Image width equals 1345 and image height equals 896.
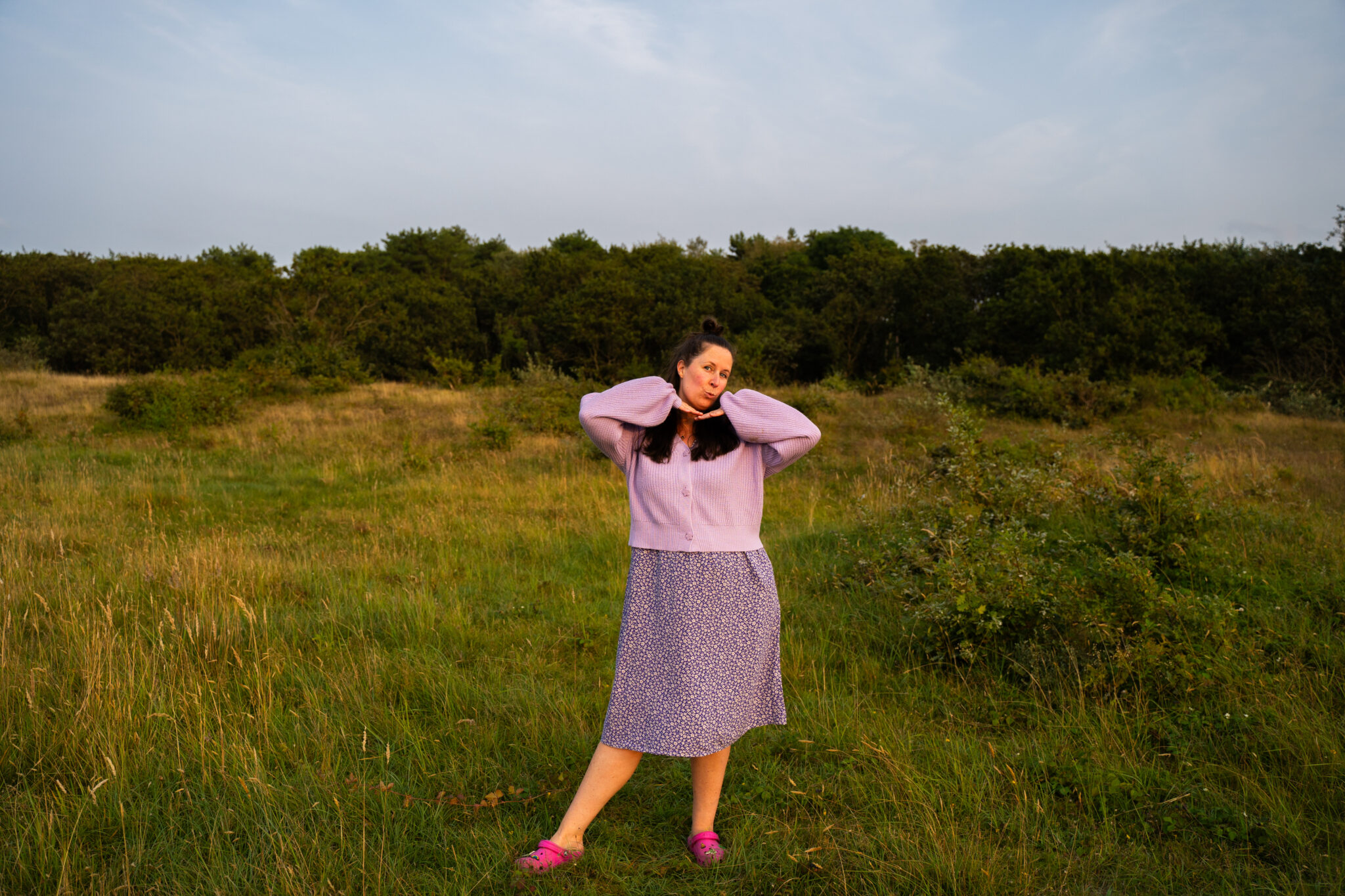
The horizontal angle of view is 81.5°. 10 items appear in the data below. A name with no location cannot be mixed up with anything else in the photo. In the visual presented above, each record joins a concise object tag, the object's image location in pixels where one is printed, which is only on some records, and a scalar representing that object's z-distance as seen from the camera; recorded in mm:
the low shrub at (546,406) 13859
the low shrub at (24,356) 23562
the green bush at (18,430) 11930
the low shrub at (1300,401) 16453
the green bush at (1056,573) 3545
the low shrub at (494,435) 12266
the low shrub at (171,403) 13078
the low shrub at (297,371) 17125
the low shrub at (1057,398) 15086
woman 2330
